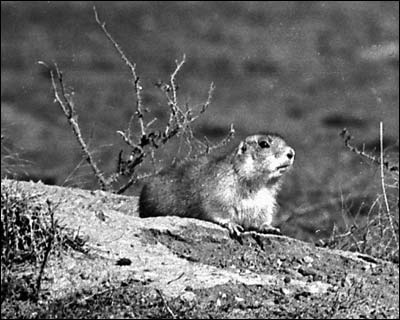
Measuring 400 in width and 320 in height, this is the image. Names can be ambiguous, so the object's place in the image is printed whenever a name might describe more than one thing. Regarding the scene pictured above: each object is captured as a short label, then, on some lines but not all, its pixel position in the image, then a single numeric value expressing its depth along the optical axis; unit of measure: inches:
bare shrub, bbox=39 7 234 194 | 725.3
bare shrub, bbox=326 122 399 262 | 655.8
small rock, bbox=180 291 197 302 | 519.8
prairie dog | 663.1
